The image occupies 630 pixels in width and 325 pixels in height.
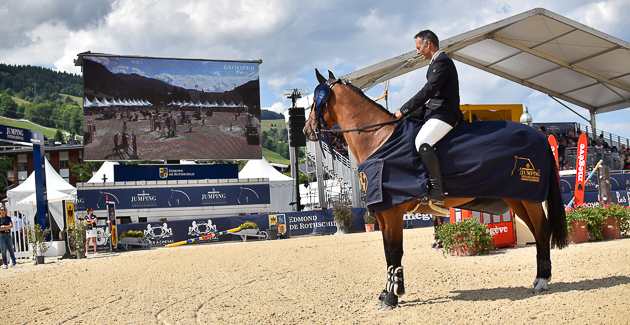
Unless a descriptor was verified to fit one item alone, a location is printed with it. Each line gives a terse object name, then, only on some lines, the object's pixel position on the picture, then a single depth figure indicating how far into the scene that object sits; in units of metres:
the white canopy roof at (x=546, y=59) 18.44
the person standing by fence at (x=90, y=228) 15.37
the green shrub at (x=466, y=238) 7.32
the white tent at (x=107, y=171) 26.14
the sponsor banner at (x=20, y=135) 12.31
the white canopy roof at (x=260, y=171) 27.81
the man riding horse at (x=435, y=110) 4.08
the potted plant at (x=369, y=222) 19.24
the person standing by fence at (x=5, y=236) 11.45
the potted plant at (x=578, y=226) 8.10
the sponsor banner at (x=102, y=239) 16.34
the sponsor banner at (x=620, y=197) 16.31
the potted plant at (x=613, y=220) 8.43
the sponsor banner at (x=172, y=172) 22.66
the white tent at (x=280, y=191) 26.97
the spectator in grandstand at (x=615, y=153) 24.23
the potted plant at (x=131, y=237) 17.02
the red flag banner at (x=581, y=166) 10.30
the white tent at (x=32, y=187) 22.78
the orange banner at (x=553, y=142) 10.11
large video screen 20.81
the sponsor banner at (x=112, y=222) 16.19
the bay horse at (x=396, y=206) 4.20
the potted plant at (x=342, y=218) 18.94
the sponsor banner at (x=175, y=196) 21.62
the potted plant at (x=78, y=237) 13.70
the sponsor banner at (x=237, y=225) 18.19
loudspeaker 19.53
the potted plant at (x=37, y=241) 12.17
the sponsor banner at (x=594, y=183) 19.06
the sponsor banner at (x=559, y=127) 27.25
